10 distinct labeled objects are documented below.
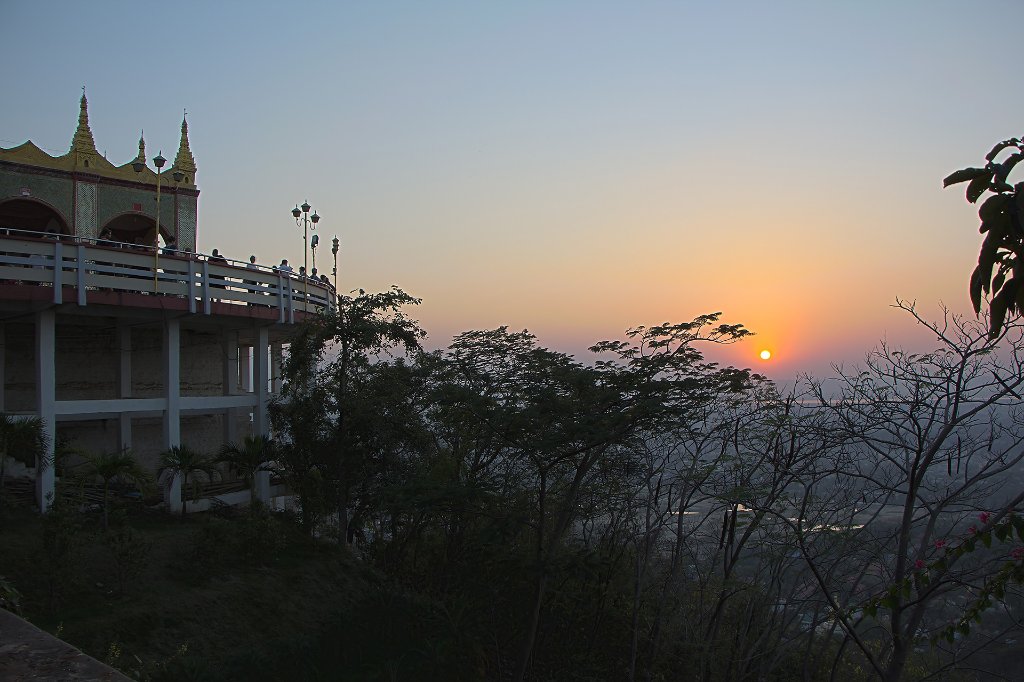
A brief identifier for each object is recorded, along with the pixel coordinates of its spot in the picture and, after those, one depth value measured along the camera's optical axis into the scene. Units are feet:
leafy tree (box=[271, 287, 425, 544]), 53.78
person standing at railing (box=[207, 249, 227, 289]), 56.18
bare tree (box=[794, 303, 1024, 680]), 26.94
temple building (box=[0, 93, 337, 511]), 49.49
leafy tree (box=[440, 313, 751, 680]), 36.83
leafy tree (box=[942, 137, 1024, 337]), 10.64
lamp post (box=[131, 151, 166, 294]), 52.75
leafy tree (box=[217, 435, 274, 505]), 54.34
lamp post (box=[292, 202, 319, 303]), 65.22
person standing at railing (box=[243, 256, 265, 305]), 58.44
